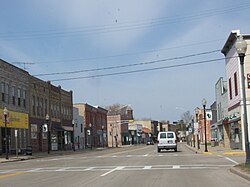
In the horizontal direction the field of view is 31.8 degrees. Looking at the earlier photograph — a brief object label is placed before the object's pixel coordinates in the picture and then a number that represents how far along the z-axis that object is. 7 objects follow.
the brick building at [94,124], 83.12
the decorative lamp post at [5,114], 39.57
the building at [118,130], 117.94
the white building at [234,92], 40.03
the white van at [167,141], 43.31
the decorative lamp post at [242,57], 19.16
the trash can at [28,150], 47.38
